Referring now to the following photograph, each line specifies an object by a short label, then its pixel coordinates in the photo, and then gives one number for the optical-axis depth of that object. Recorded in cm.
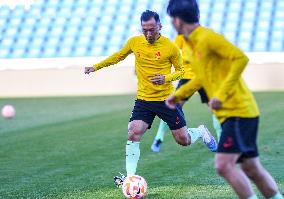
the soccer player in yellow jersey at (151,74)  1667
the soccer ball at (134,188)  1493
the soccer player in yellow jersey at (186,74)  1808
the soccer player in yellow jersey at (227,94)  1102
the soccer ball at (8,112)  3634
